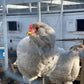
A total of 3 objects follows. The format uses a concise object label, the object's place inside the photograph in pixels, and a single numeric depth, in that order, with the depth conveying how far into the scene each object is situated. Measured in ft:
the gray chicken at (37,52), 8.57
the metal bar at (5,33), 11.82
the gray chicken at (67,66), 9.69
